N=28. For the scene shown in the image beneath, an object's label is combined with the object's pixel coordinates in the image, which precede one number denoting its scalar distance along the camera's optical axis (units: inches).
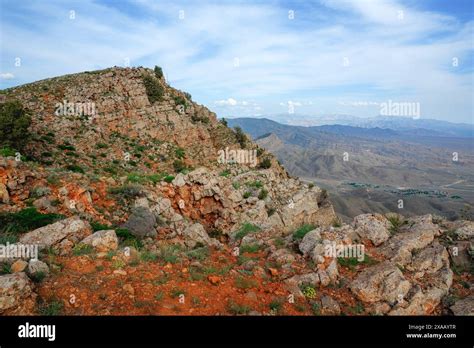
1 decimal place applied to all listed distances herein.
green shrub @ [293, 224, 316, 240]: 526.1
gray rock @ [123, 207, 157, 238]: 527.8
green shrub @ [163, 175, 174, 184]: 825.4
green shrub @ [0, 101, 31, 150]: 941.2
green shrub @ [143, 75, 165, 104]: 1562.1
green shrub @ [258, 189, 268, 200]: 930.4
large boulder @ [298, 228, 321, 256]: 469.3
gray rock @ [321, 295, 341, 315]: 354.7
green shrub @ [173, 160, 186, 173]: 1256.2
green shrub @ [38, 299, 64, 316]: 292.2
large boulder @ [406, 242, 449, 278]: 431.5
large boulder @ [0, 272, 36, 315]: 285.7
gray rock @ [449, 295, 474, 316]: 360.8
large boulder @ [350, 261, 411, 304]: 378.0
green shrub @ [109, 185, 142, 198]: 675.7
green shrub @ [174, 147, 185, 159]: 1361.2
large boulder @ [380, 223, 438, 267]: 451.8
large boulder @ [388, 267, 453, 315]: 363.6
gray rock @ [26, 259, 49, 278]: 339.3
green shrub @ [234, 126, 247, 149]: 1605.6
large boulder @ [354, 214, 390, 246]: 501.6
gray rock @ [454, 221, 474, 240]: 495.7
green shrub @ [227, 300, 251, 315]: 322.0
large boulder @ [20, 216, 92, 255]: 412.0
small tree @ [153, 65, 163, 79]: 1735.2
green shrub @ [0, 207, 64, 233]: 450.9
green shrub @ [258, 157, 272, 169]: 1444.4
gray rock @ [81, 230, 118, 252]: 421.7
